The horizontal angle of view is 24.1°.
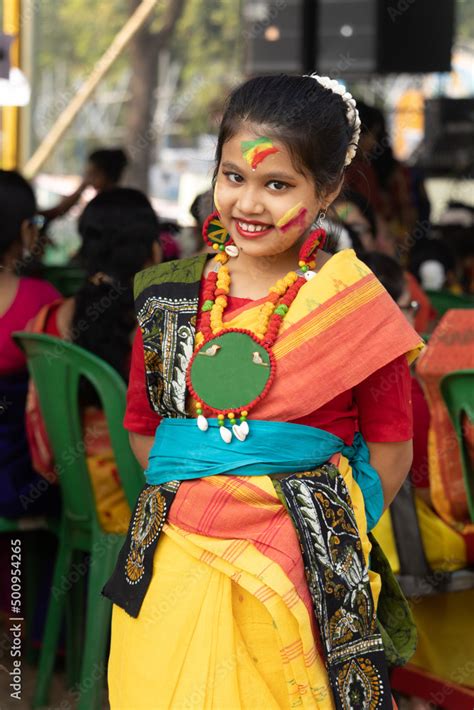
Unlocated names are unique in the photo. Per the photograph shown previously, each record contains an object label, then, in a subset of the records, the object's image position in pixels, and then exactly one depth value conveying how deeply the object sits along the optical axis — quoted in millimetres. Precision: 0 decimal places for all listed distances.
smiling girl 1729
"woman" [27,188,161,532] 3012
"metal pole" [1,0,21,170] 6371
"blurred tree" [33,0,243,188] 12633
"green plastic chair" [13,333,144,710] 2793
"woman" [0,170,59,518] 3328
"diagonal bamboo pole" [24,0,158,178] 6547
